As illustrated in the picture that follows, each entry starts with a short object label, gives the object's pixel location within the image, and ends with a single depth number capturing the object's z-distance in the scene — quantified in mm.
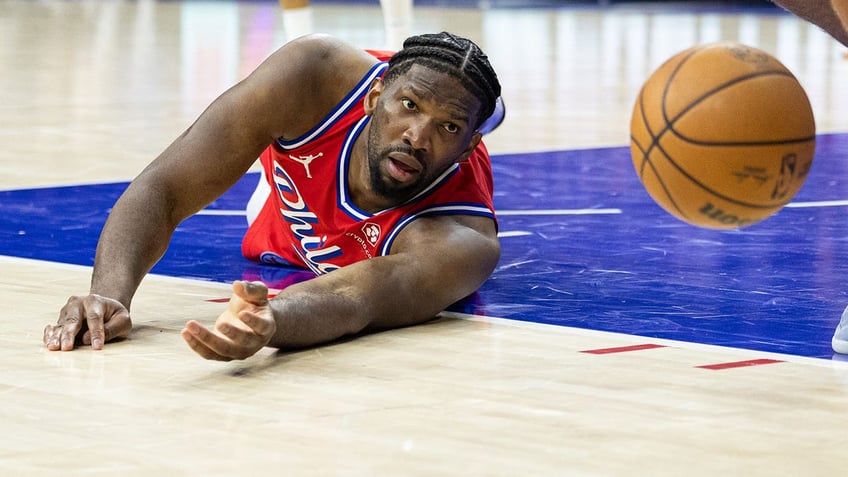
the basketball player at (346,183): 7429
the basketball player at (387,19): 13560
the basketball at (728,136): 6919
